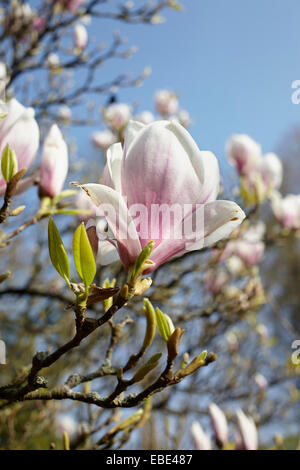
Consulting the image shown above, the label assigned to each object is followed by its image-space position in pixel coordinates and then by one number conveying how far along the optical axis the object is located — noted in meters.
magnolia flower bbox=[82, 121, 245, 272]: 0.37
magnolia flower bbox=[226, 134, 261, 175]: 1.31
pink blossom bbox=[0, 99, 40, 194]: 0.48
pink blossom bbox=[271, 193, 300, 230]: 1.34
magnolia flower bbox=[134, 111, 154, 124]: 1.67
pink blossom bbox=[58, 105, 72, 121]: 2.28
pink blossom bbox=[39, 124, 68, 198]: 0.57
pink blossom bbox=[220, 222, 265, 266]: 1.53
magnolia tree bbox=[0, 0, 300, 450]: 0.37
